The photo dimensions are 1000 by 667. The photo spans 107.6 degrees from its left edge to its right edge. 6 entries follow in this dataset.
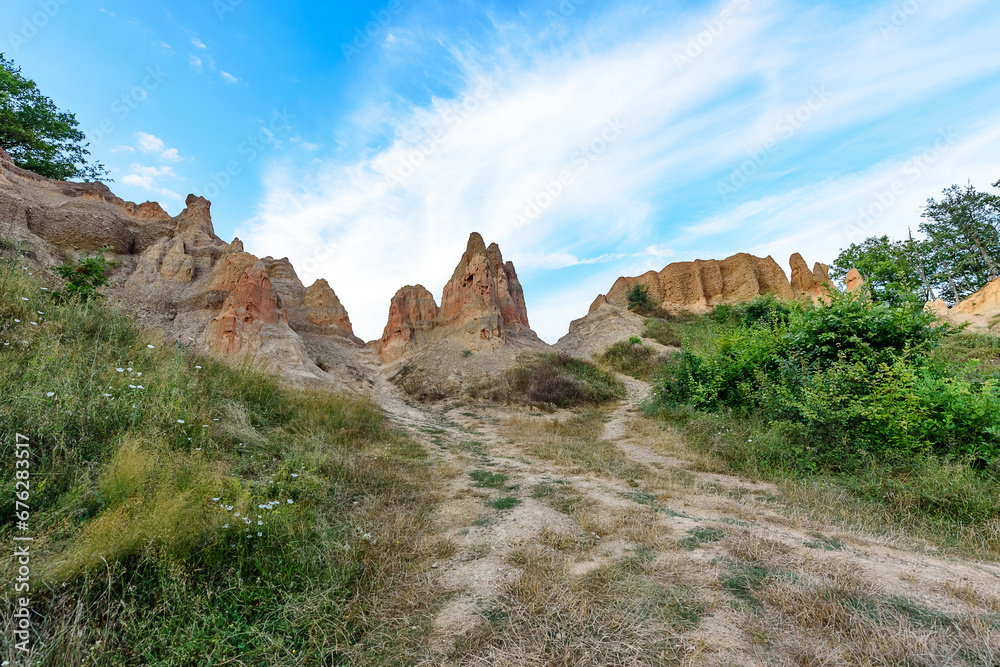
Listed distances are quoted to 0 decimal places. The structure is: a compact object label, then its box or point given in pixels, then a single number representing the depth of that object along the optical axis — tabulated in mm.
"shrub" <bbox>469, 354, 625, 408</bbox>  14727
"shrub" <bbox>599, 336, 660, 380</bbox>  19953
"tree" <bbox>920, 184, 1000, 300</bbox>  26141
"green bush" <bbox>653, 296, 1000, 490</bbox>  4461
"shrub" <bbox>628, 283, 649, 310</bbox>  34719
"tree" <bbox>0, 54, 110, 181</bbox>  16766
